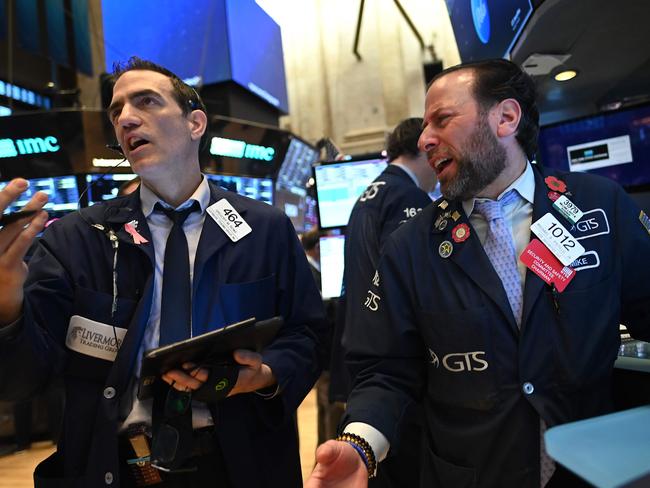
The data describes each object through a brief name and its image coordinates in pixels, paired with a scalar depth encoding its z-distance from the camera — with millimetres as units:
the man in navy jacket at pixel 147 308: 1256
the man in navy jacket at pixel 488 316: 1249
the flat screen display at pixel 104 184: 4746
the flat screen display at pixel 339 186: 3455
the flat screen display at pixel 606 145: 2711
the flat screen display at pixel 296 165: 6102
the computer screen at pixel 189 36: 5785
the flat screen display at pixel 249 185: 5438
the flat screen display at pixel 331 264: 3500
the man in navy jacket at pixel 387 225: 2348
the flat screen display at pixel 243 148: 5344
